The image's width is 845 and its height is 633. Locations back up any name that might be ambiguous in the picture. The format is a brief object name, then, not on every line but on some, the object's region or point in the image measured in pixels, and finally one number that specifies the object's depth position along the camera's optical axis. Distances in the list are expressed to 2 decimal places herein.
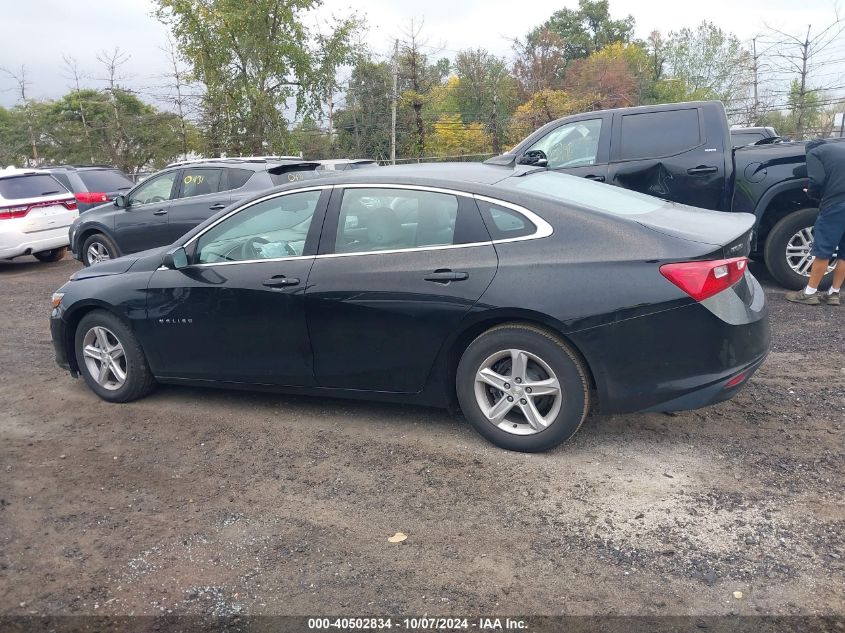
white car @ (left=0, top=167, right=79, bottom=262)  12.23
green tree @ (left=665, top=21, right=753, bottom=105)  43.75
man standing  6.91
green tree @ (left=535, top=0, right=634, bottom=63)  48.75
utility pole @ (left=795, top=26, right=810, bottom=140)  17.02
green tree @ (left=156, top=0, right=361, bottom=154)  19.78
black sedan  3.91
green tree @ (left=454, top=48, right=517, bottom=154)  25.05
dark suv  9.88
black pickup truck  7.72
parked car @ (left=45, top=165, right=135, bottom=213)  13.80
